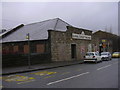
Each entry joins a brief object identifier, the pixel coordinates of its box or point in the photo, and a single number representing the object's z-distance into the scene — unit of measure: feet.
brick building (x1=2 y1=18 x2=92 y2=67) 54.68
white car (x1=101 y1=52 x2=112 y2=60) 80.61
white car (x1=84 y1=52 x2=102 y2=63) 63.57
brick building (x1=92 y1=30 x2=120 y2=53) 143.00
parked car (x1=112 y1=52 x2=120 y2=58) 107.96
